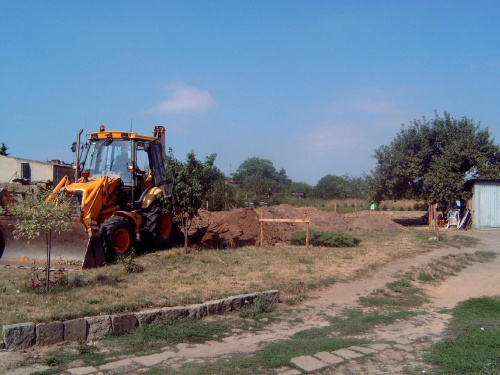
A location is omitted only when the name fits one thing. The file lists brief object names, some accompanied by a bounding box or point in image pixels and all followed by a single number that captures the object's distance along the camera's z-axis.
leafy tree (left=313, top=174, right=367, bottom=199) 49.64
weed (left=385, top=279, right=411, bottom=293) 11.24
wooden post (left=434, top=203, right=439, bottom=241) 19.71
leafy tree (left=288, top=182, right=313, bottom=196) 83.69
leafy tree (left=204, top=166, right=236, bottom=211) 29.33
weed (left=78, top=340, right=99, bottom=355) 6.64
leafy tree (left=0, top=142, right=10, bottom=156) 40.62
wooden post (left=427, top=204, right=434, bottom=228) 26.76
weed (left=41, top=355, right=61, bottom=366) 6.19
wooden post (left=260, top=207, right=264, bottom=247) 16.97
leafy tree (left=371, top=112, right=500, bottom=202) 26.98
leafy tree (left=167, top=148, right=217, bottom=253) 13.96
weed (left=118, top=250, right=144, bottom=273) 10.77
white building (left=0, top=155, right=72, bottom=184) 34.06
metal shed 26.05
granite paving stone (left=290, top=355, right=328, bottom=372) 6.07
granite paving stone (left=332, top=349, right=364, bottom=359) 6.50
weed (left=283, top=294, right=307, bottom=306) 9.66
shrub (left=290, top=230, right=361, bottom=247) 17.05
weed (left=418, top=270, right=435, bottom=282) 12.57
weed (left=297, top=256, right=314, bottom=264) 13.53
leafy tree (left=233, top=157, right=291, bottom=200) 89.50
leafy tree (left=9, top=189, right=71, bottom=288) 8.83
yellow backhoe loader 12.11
